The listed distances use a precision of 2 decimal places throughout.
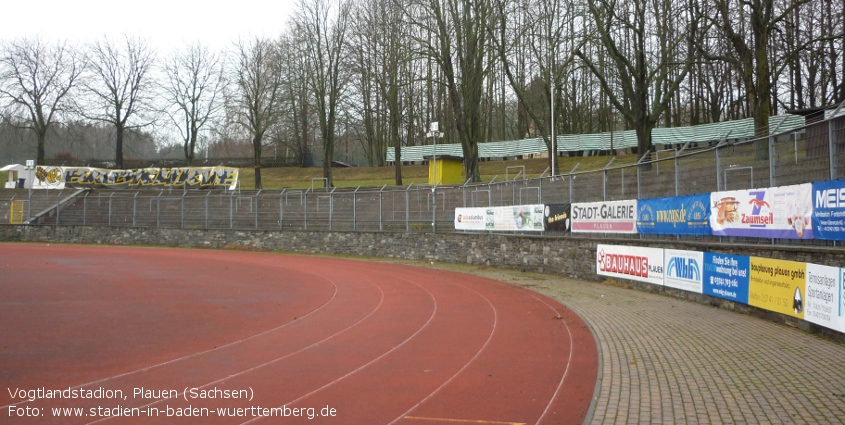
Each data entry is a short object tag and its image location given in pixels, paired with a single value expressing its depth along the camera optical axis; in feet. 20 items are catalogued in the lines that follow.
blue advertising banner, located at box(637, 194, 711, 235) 48.16
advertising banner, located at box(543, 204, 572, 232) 69.73
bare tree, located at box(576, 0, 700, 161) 90.27
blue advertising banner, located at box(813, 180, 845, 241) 33.01
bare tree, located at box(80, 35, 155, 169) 181.47
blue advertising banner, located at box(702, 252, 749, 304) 41.73
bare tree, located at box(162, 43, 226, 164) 183.62
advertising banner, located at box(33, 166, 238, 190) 157.89
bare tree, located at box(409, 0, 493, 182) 117.08
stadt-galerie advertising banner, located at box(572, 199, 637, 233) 58.59
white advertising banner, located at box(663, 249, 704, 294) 47.42
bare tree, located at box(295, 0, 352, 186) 144.46
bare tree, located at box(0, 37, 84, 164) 175.11
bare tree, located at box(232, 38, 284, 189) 156.46
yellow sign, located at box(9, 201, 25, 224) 136.67
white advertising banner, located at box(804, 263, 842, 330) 30.91
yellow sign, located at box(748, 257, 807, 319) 34.76
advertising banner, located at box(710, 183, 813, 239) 36.81
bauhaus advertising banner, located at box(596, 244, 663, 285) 54.03
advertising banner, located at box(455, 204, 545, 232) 75.15
